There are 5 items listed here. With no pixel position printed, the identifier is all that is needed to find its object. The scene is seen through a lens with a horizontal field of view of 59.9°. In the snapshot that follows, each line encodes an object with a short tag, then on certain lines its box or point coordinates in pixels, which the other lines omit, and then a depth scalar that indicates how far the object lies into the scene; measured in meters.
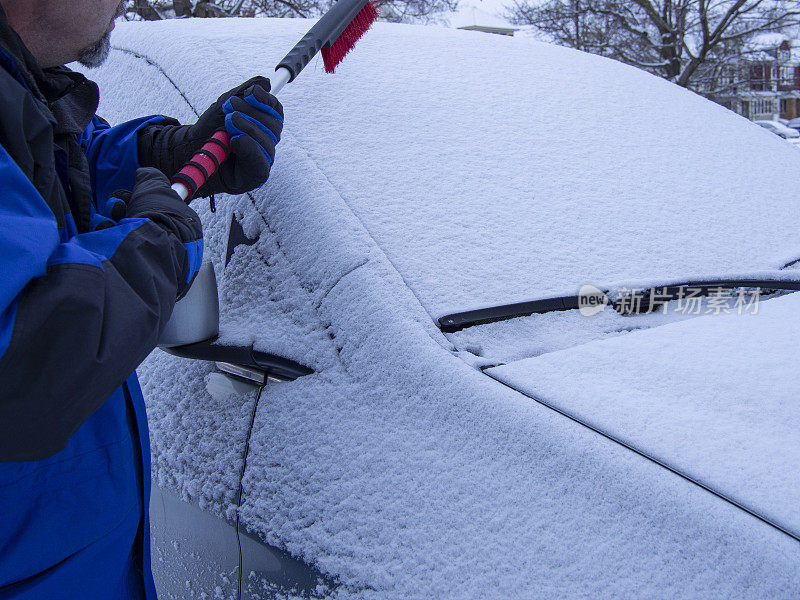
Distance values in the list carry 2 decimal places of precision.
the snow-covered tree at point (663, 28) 14.36
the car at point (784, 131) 20.62
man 0.77
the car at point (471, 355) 0.82
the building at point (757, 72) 15.16
